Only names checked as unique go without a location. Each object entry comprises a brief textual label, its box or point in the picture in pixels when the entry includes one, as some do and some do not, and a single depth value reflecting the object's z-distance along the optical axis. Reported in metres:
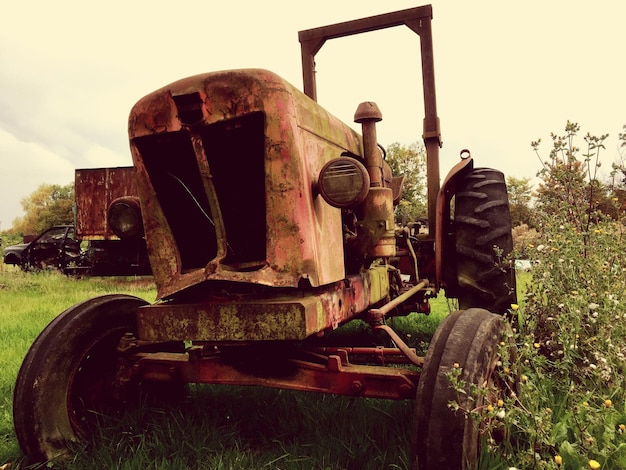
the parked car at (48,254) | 13.09
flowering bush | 1.94
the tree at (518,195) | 23.91
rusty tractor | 2.03
